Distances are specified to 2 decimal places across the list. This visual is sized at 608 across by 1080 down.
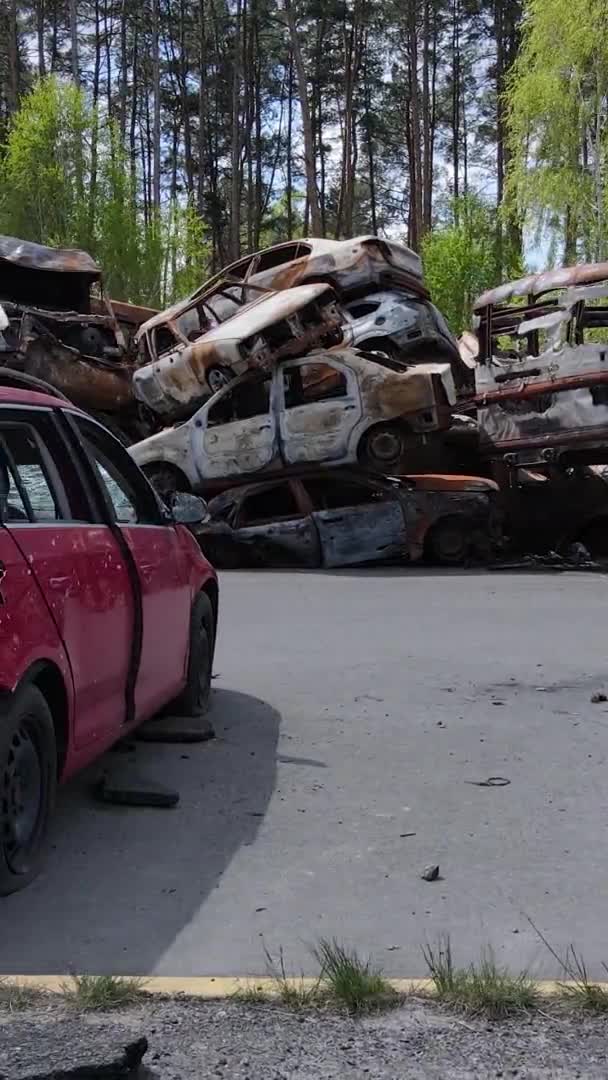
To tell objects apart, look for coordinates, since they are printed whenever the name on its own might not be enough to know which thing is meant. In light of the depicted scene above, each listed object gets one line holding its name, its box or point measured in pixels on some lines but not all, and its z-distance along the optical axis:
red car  3.59
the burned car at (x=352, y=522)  13.05
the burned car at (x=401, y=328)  14.34
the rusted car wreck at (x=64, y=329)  15.33
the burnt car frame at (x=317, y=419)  13.02
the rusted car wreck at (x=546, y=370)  12.34
